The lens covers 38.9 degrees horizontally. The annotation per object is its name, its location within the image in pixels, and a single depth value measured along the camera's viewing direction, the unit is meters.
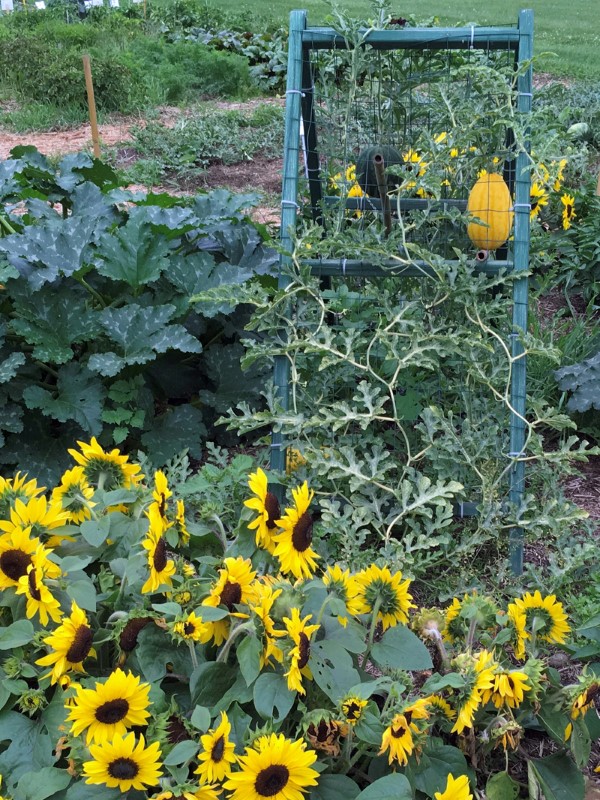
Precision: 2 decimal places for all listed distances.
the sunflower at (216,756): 1.30
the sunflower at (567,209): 3.97
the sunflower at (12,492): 1.66
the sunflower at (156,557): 1.51
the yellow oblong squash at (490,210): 2.47
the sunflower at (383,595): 1.60
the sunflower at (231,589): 1.51
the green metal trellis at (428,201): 2.39
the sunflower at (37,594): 1.46
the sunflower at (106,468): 1.85
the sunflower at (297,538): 1.55
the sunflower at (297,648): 1.37
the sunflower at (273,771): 1.27
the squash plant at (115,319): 2.75
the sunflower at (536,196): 3.36
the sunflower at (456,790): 1.32
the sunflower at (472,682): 1.48
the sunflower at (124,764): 1.28
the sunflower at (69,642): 1.41
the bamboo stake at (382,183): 2.53
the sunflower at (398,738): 1.36
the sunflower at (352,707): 1.38
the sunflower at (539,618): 1.64
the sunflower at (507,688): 1.47
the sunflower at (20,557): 1.50
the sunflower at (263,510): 1.61
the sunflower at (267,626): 1.42
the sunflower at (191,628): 1.45
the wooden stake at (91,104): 5.26
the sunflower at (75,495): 1.74
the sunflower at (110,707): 1.31
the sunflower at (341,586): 1.53
